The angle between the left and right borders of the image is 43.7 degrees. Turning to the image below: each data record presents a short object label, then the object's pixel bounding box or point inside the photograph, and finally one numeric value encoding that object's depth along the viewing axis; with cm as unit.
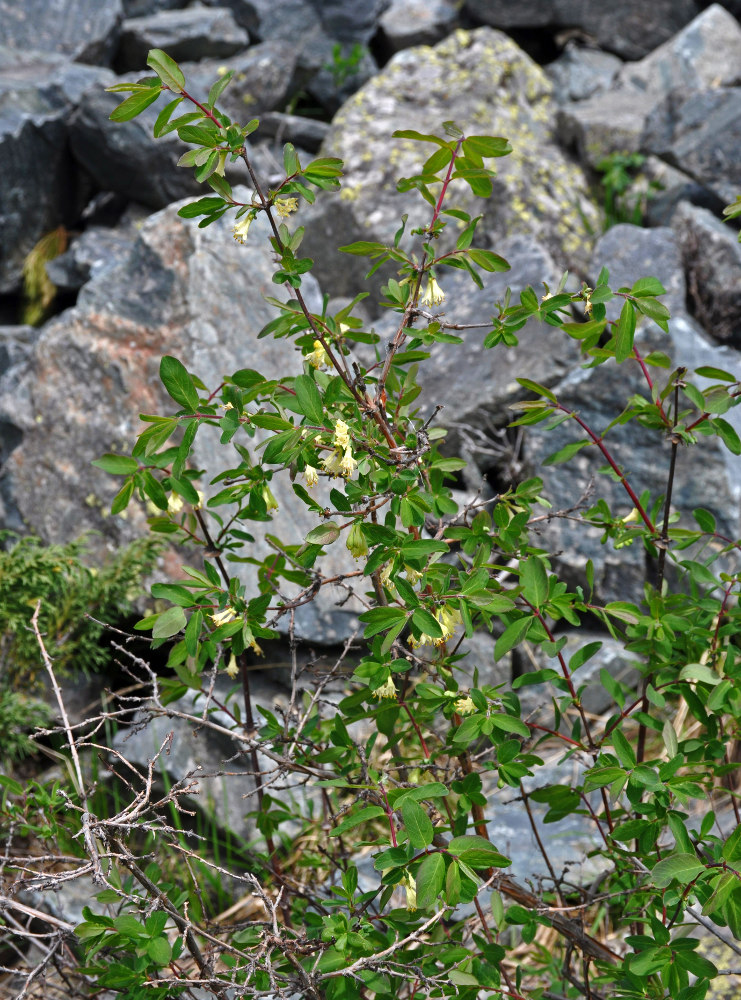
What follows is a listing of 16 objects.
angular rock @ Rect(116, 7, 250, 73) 529
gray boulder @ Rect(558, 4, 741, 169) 486
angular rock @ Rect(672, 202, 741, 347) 379
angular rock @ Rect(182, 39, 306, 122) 503
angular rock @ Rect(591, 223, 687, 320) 365
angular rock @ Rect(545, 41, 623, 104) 551
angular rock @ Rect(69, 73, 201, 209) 454
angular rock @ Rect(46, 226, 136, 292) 439
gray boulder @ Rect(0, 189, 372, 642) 308
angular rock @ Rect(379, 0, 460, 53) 552
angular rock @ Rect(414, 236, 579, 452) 324
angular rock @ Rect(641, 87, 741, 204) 423
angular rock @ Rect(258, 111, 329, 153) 487
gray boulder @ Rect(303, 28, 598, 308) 418
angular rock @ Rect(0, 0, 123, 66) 528
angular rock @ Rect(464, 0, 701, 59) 562
